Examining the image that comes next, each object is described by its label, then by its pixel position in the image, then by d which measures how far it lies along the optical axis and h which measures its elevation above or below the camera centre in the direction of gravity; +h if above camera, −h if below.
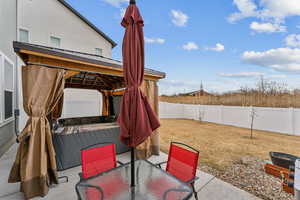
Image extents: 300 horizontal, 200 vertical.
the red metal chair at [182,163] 1.81 -1.00
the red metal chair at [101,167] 1.50 -1.06
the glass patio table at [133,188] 1.44 -1.09
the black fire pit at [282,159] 2.91 -1.43
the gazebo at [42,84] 2.22 +0.27
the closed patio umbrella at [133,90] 1.60 +0.11
